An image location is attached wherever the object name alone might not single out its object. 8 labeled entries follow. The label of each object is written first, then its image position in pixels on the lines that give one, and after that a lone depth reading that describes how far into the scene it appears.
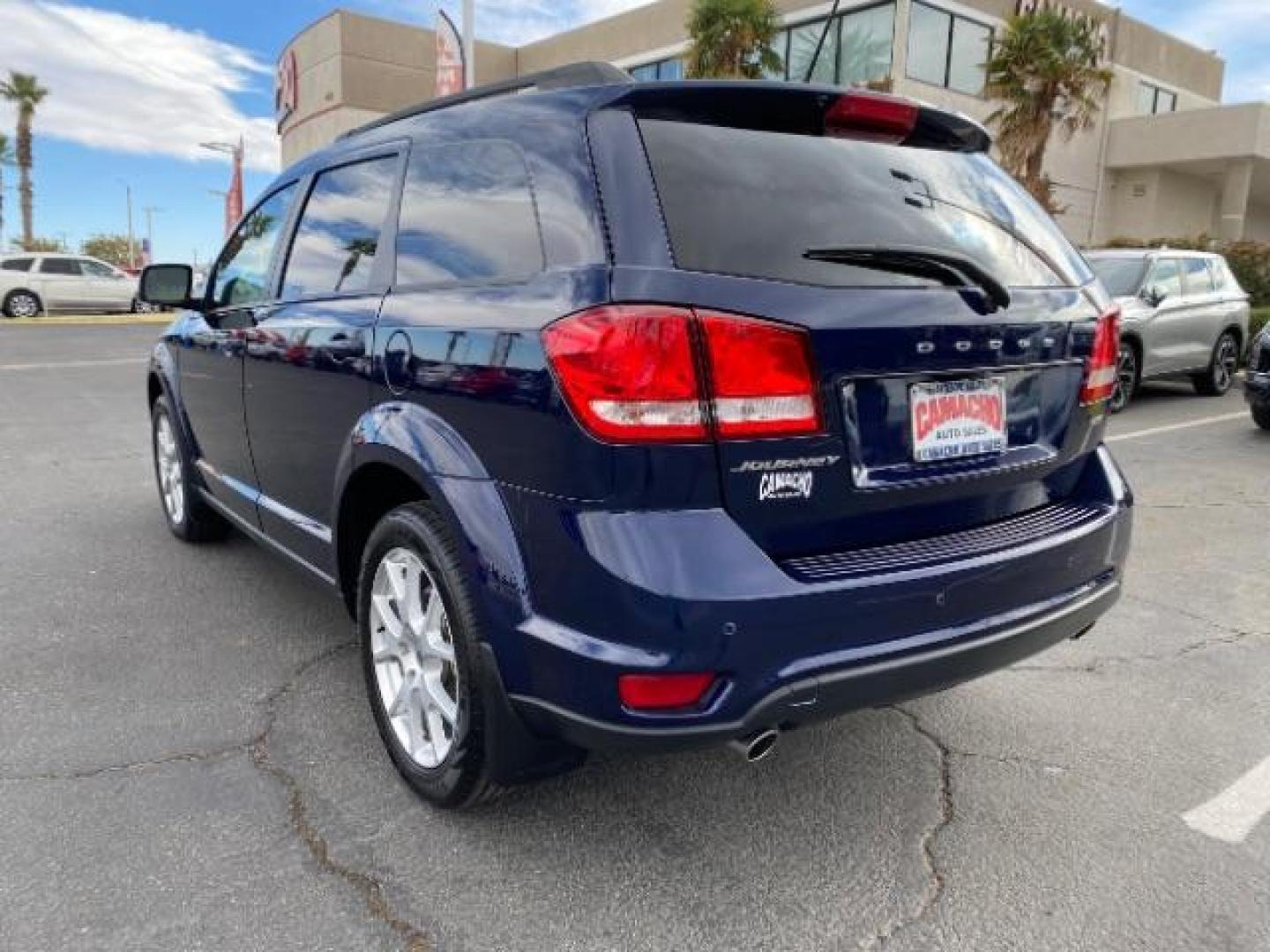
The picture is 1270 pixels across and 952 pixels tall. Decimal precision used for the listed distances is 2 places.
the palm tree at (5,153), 52.03
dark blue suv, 1.97
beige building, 25.33
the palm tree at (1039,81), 21.62
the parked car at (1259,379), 8.53
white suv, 22.83
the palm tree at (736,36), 22.80
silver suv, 9.95
